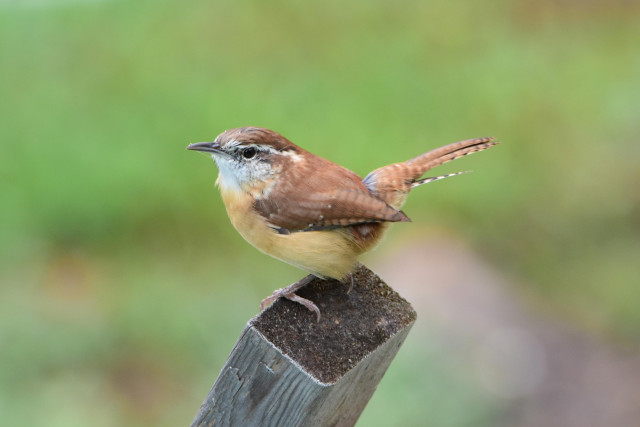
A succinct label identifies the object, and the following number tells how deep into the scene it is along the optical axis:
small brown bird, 6.99
